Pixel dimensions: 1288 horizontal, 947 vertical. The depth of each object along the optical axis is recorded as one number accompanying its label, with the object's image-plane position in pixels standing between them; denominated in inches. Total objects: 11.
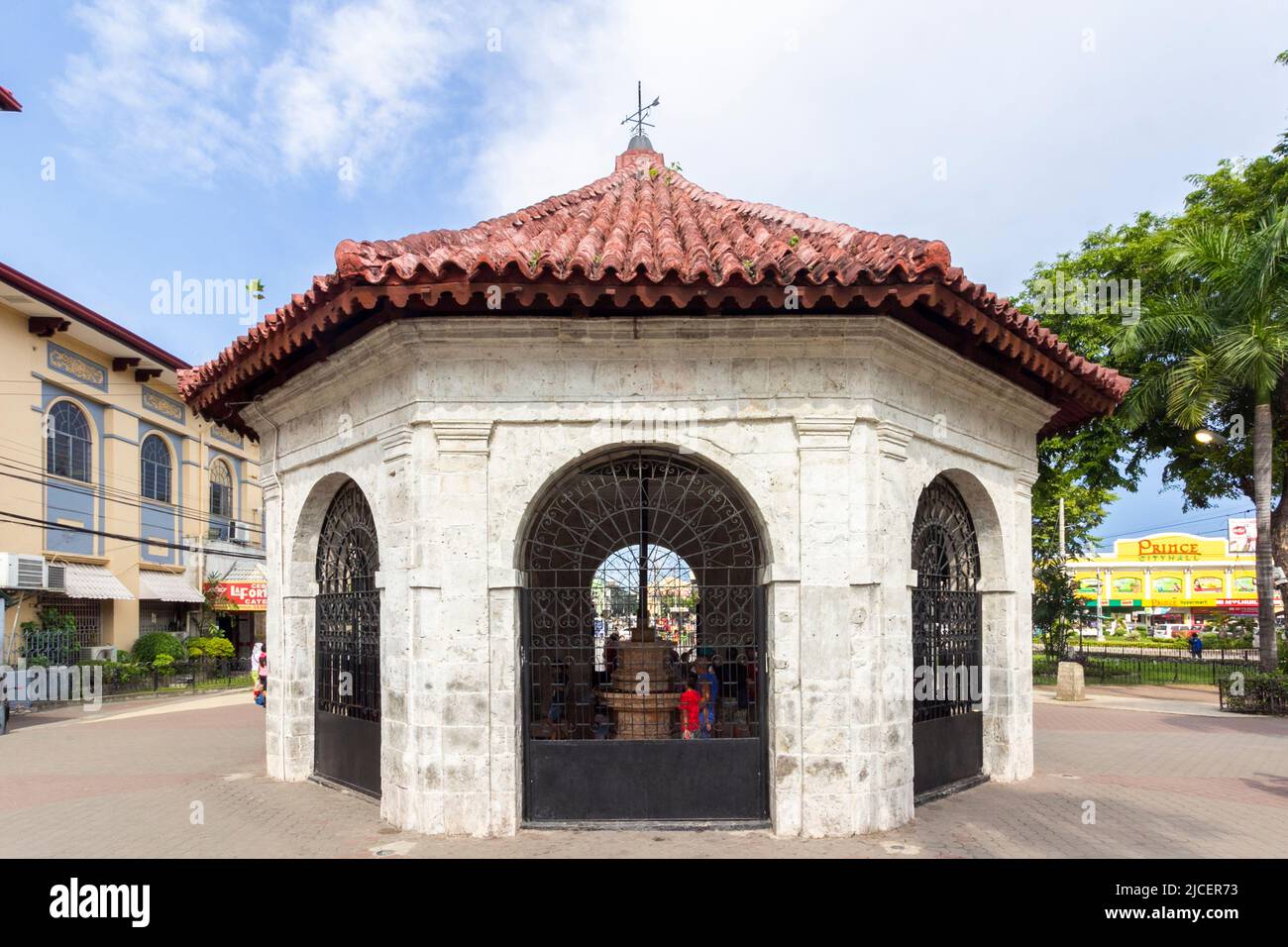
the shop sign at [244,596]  1220.8
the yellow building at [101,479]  895.1
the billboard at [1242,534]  1640.0
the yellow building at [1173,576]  2269.9
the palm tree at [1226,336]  690.2
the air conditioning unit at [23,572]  821.2
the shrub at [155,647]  1075.9
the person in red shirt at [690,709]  351.9
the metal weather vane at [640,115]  512.1
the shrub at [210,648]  1163.9
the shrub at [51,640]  900.0
